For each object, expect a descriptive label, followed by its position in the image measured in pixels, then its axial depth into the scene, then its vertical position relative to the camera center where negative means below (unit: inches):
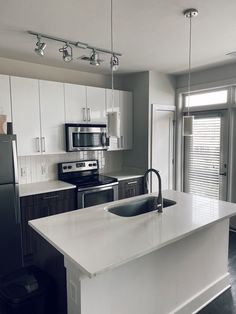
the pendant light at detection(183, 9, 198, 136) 99.0 +5.6
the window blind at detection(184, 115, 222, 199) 162.2 -13.2
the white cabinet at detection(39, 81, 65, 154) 133.5 +12.8
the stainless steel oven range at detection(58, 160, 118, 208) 137.7 -24.8
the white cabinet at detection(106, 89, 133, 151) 162.9 +16.1
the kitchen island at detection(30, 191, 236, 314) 59.6 -35.0
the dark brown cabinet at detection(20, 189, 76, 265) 119.6 -34.3
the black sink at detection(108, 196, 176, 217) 95.6 -27.1
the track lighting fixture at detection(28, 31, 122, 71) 98.1 +41.9
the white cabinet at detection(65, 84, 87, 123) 142.2 +21.2
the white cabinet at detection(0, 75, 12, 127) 119.1 +21.2
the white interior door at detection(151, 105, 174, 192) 169.0 -4.7
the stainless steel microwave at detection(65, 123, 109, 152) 142.2 +1.5
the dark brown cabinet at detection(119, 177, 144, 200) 156.8 -31.5
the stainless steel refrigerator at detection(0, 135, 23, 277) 106.3 -29.8
